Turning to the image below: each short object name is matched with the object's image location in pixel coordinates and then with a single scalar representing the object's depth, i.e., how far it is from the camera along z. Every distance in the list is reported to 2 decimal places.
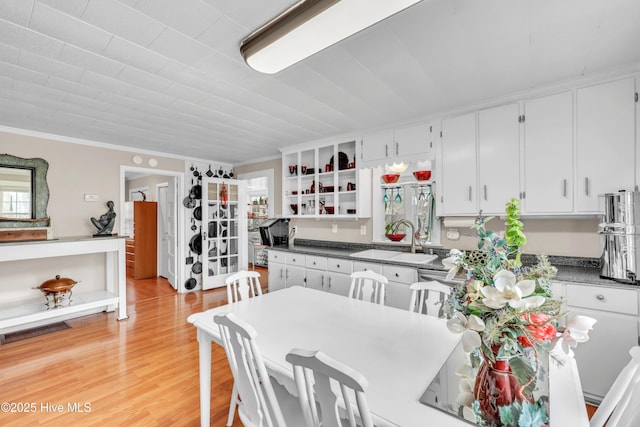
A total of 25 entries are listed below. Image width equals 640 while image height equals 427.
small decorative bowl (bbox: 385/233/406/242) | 3.37
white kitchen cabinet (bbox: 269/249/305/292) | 3.64
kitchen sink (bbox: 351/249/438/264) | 2.91
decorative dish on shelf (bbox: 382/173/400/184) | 3.41
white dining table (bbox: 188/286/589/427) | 0.88
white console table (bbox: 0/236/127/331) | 2.96
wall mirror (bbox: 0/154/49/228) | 3.28
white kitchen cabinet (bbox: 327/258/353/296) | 3.16
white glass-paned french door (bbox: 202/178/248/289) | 4.93
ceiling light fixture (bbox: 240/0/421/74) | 1.21
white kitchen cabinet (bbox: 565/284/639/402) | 1.86
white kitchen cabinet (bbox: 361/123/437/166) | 2.99
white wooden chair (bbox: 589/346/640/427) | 0.75
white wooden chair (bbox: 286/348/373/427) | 0.76
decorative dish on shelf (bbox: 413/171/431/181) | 3.15
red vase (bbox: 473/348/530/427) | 0.86
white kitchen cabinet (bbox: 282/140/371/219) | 3.61
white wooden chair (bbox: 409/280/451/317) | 1.80
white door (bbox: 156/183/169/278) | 5.77
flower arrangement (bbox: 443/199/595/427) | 0.81
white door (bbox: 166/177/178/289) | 4.99
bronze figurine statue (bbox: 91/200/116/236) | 3.79
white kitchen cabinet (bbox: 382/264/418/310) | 2.69
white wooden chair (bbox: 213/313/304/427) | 1.05
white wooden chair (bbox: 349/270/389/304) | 2.10
